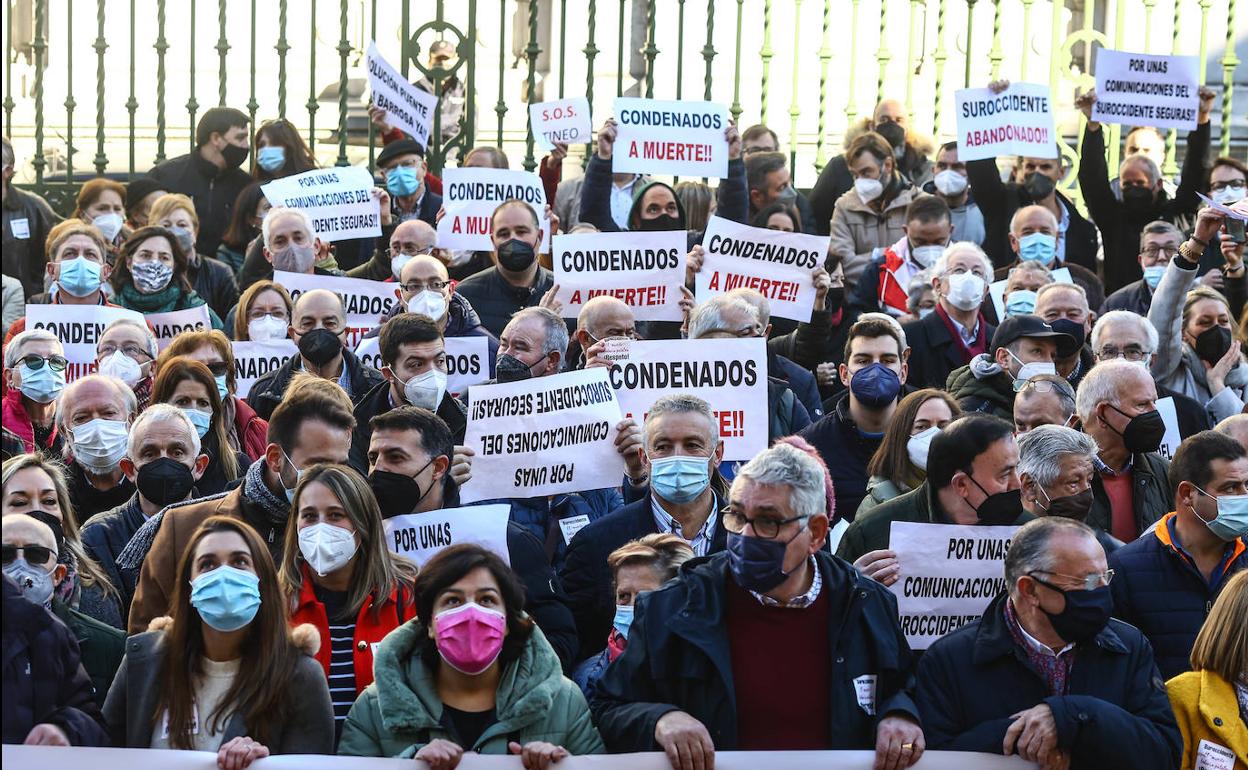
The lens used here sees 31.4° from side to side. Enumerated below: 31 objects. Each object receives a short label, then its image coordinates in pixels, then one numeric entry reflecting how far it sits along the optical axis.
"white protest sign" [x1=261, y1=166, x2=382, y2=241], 11.77
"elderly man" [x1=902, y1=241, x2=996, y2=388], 9.95
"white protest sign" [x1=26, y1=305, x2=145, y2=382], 9.70
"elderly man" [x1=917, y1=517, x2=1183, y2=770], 5.89
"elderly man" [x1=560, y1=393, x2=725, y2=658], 6.98
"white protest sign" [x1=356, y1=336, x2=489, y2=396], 9.52
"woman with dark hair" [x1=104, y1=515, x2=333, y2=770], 5.73
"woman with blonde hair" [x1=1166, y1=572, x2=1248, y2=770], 5.93
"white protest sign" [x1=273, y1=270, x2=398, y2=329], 10.55
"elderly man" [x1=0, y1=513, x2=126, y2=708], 6.17
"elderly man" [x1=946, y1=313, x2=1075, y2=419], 9.11
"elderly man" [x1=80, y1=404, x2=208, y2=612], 7.33
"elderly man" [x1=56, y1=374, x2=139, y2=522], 8.04
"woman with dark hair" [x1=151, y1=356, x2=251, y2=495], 8.16
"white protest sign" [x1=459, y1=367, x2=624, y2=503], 7.93
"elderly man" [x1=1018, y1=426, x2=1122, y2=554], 7.14
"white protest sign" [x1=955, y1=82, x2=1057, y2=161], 12.43
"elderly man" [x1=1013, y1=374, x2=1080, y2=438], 8.02
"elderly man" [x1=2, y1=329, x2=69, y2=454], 8.84
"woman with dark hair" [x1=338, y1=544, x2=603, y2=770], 5.71
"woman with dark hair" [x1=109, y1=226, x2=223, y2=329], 10.33
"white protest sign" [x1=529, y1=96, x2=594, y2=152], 12.35
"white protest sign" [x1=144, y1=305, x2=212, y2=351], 10.19
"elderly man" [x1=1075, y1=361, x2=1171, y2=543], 7.83
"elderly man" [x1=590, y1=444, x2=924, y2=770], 5.72
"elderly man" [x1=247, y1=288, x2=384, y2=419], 9.05
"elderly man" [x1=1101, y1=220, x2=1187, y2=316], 10.95
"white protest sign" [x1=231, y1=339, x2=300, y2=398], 9.66
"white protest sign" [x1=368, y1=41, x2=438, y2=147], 12.56
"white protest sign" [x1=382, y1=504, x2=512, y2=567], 6.87
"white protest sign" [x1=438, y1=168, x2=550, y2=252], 11.70
